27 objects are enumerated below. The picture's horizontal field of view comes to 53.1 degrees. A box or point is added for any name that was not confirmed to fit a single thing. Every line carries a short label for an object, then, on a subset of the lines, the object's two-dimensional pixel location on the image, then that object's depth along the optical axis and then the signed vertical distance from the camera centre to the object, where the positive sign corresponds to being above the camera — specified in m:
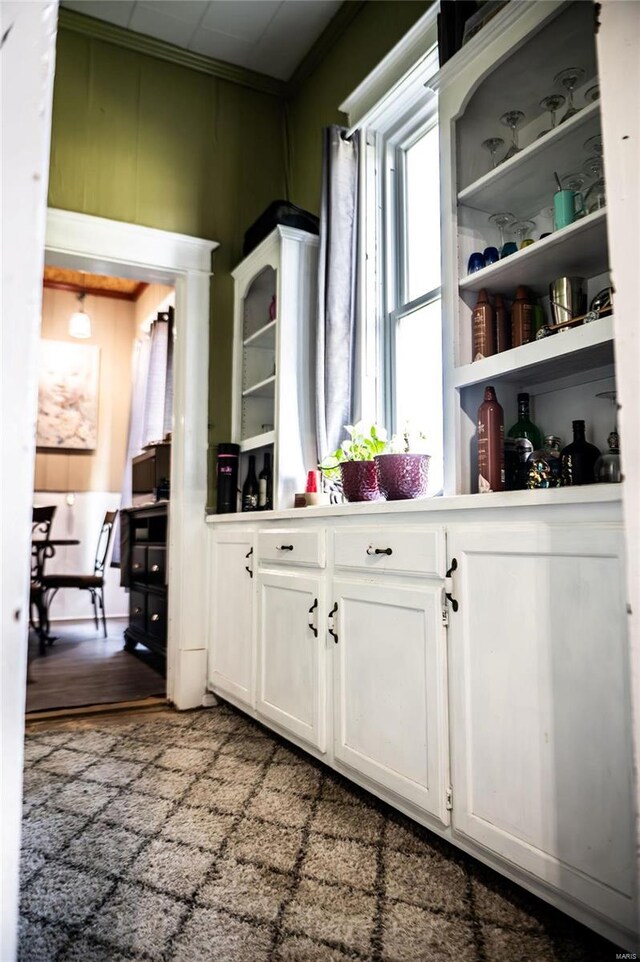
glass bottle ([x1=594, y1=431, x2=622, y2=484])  1.40 +0.13
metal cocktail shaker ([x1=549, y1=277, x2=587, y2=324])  1.61 +0.58
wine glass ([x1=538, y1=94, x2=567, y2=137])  1.71 +1.14
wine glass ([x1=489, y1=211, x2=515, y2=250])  1.88 +0.91
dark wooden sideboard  3.70 -0.30
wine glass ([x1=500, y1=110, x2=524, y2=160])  1.82 +1.16
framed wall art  5.95 +1.24
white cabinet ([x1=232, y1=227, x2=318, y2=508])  2.77 +0.78
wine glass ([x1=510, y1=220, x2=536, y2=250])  1.88 +0.88
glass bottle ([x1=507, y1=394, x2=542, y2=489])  1.69 +0.25
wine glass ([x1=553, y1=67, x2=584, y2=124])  1.65 +1.17
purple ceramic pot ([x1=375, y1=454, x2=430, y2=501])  1.96 +0.17
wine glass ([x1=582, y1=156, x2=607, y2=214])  1.53 +0.83
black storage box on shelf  2.87 +1.40
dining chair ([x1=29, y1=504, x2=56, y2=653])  4.52 -0.32
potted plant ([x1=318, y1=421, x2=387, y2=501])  2.14 +0.22
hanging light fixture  5.72 +1.82
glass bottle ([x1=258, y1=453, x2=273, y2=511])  2.93 +0.19
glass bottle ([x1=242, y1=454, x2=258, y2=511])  3.01 +0.18
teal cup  1.58 +0.80
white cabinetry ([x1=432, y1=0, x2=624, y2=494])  1.57 +0.92
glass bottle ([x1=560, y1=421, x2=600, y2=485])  1.51 +0.16
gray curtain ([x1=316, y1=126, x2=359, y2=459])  2.61 +0.98
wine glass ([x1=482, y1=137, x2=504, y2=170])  1.88 +1.13
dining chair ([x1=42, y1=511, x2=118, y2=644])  4.81 -0.39
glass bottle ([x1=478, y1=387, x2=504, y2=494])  1.63 +0.21
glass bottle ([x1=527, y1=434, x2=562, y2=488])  1.57 +0.15
